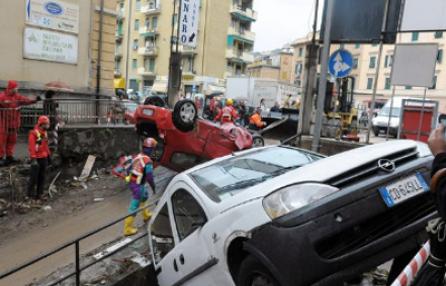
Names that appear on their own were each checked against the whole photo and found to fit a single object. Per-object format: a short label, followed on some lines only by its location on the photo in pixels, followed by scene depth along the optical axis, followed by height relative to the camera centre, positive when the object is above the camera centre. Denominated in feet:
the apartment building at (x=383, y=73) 131.44 +11.15
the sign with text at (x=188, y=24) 48.67 +7.38
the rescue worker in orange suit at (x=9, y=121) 29.25 -3.78
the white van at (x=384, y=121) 61.55 -3.23
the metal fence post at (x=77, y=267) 14.21 -6.84
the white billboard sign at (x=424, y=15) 27.55 +6.26
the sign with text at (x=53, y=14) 41.96 +6.27
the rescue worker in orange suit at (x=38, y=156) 27.81 -5.93
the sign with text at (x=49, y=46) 42.24 +2.92
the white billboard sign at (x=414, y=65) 27.27 +2.70
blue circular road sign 27.07 +2.33
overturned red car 25.48 -3.31
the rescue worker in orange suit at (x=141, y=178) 22.03 -5.36
